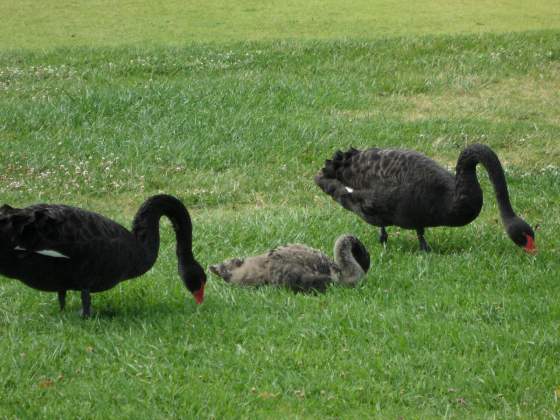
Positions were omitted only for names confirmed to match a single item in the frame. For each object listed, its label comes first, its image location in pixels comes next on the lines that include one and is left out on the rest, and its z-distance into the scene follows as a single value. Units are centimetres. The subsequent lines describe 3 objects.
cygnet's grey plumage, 1224
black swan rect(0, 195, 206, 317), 1031
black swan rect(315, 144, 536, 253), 1317
